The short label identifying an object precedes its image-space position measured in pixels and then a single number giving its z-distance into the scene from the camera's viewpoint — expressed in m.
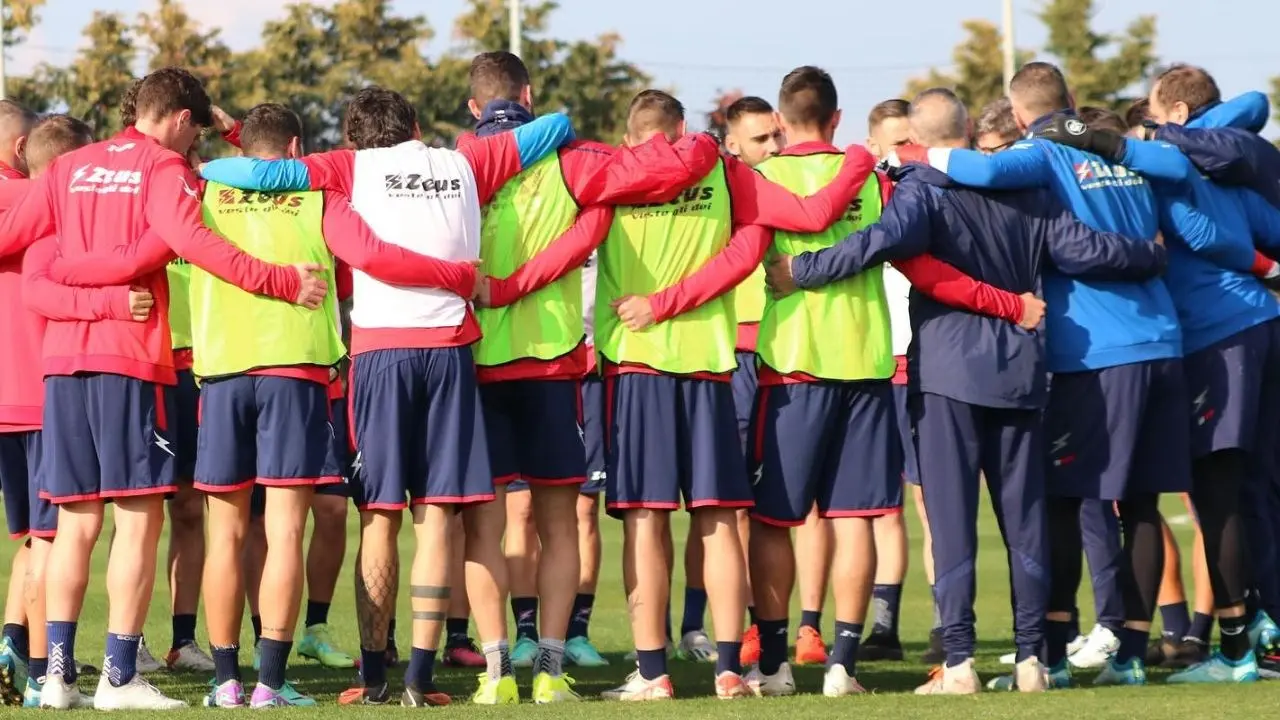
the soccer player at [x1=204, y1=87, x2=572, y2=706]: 15.62
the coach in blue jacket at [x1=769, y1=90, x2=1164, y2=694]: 16.27
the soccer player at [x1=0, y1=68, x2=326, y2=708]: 15.63
